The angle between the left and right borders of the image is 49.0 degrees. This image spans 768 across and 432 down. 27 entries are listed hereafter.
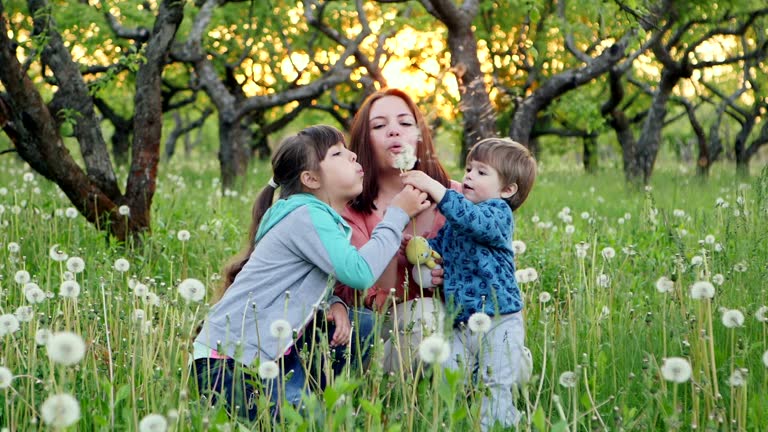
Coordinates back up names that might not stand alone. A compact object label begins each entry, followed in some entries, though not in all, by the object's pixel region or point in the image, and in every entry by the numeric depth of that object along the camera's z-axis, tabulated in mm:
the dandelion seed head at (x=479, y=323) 2438
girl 3213
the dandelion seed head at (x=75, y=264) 3448
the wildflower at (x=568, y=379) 2404
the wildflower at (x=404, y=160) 3162
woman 3881
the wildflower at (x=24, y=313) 2963
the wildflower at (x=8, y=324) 2624
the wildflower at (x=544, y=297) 3459
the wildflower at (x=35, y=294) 2940
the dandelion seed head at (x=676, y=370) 2140
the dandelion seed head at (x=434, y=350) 1932
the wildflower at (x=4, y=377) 2057
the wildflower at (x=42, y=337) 2610
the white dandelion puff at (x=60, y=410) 1618
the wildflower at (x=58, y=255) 3461
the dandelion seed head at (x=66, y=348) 1679
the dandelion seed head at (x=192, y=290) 2402
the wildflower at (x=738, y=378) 2279
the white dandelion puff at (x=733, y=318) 2549
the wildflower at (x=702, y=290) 2531
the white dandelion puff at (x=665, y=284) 3127
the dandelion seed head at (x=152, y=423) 1885
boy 3232
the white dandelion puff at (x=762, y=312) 2934
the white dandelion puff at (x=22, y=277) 3307
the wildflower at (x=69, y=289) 2754
